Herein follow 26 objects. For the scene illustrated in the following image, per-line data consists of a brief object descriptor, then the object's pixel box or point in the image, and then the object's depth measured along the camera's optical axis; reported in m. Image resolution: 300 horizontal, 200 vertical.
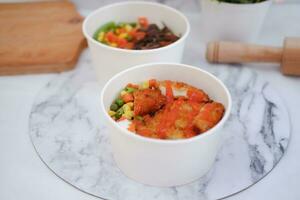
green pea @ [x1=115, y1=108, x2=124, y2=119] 0.81
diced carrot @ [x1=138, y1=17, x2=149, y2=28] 1.13
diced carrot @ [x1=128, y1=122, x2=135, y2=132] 0.76
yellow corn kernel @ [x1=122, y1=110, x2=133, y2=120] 0.80
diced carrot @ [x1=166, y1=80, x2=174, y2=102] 0.85
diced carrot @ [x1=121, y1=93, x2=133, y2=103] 0.84
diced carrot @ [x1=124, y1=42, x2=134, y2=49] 1.03
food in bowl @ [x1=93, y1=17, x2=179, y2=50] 1.03
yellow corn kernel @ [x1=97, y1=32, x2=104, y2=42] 1.06
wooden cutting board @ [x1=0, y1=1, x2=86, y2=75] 1.07
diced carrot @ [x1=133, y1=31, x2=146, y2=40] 1.06
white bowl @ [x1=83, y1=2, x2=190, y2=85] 0.92
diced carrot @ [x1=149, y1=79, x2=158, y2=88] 0.87
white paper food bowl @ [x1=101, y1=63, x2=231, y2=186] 0.69
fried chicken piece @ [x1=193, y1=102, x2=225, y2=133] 0.75
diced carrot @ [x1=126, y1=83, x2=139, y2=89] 0.88
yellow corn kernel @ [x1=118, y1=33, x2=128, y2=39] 1.06
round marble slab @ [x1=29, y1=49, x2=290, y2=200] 0.76
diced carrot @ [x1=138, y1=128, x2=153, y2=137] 0.74
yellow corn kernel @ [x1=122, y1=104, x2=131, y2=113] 0.82
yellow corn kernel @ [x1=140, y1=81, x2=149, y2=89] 0.88
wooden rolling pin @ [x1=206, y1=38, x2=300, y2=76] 1.03
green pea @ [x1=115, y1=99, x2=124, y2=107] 0.84
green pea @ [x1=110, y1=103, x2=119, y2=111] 0.83
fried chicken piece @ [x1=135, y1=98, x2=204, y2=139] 0.74
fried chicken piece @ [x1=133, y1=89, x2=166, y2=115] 0.81
